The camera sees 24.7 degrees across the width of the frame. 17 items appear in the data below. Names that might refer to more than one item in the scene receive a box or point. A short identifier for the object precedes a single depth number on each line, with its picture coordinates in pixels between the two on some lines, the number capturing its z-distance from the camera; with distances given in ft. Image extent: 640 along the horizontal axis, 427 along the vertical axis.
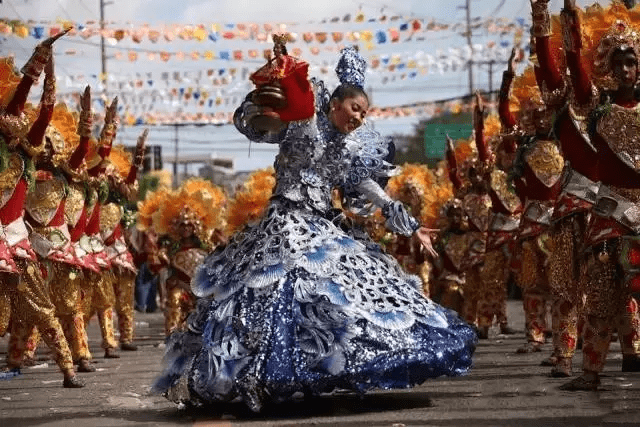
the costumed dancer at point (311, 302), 26.61
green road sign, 123.54
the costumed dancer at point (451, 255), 58.34
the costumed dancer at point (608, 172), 28.45
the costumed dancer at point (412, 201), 61.46
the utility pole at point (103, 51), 174.96
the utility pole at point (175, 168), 229.66
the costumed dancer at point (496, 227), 48.49
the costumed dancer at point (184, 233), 55.93
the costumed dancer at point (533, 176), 37.83
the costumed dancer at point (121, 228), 52.16
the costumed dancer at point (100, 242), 44.93
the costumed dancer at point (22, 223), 33.12
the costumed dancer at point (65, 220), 39.63
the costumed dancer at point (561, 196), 29.66
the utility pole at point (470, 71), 187.32
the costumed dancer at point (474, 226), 55.36
